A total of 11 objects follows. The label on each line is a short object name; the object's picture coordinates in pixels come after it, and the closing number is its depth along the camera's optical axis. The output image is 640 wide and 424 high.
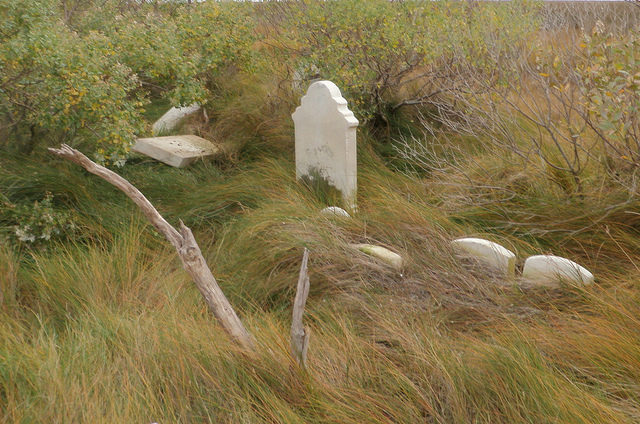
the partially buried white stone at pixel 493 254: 4.45
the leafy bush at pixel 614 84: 4.26
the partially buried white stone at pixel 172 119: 8.80
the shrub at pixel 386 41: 7.26
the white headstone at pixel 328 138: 6.08
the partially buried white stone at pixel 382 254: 4.58
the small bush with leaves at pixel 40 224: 5.38
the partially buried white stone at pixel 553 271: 4.11
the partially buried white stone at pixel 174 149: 7.20
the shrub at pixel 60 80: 5.40
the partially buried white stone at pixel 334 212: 5.36
